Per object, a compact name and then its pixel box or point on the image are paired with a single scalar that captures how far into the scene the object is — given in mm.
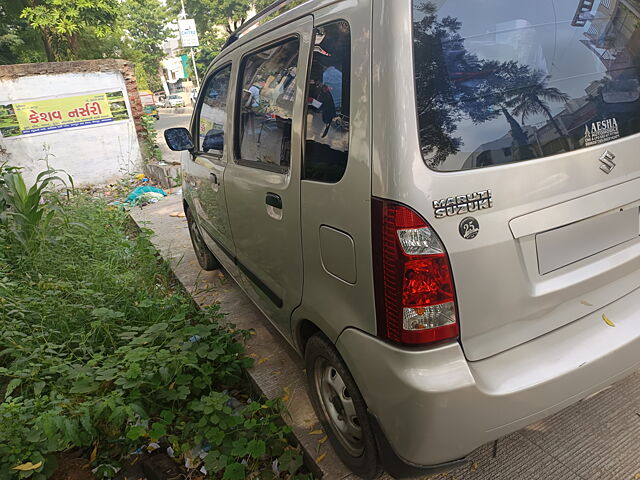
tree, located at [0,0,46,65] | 16775
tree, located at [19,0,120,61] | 14031
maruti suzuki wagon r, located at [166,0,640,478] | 1308
